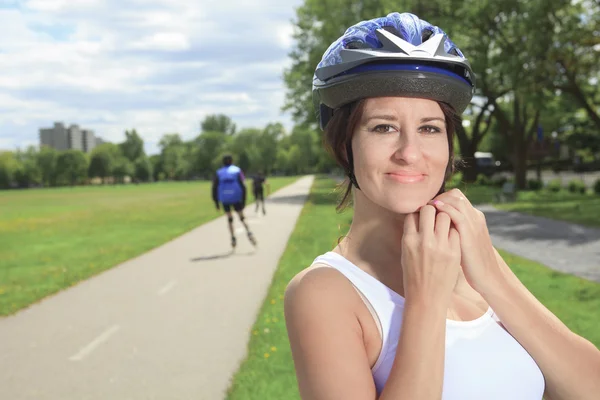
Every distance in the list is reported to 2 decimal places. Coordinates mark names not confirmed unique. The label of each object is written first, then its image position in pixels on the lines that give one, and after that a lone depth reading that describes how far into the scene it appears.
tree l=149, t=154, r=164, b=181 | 175.06
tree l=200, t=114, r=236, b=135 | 186.38
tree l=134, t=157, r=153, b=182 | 163.12
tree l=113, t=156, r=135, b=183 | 156.00
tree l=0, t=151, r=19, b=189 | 143.38
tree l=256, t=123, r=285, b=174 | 156.25
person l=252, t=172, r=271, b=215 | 25.69
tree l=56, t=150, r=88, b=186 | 148.12
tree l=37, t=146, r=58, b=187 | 148.38
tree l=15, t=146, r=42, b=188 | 147.62
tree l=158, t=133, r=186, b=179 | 169.25
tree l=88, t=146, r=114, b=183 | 154.12
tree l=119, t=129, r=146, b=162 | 172.00
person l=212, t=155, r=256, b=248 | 14.15
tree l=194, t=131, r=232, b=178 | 162.62
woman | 1.51
